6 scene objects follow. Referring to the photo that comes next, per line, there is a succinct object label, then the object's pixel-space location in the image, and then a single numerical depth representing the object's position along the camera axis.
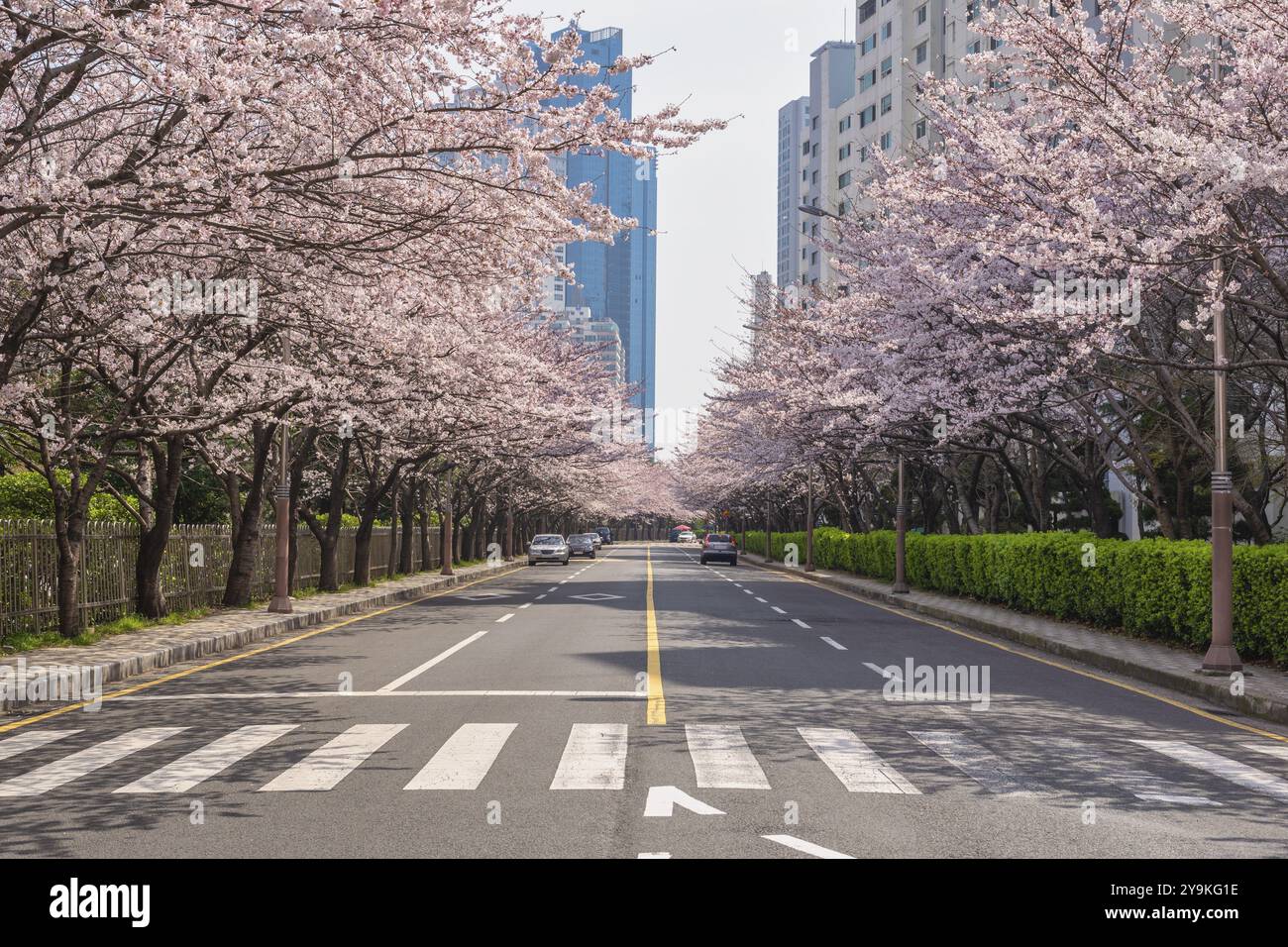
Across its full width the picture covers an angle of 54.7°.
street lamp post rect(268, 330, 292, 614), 23.91
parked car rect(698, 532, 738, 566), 64.12
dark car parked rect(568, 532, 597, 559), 76.75
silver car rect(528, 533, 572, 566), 61.62
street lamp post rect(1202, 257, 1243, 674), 14.25
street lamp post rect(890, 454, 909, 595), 32.75
